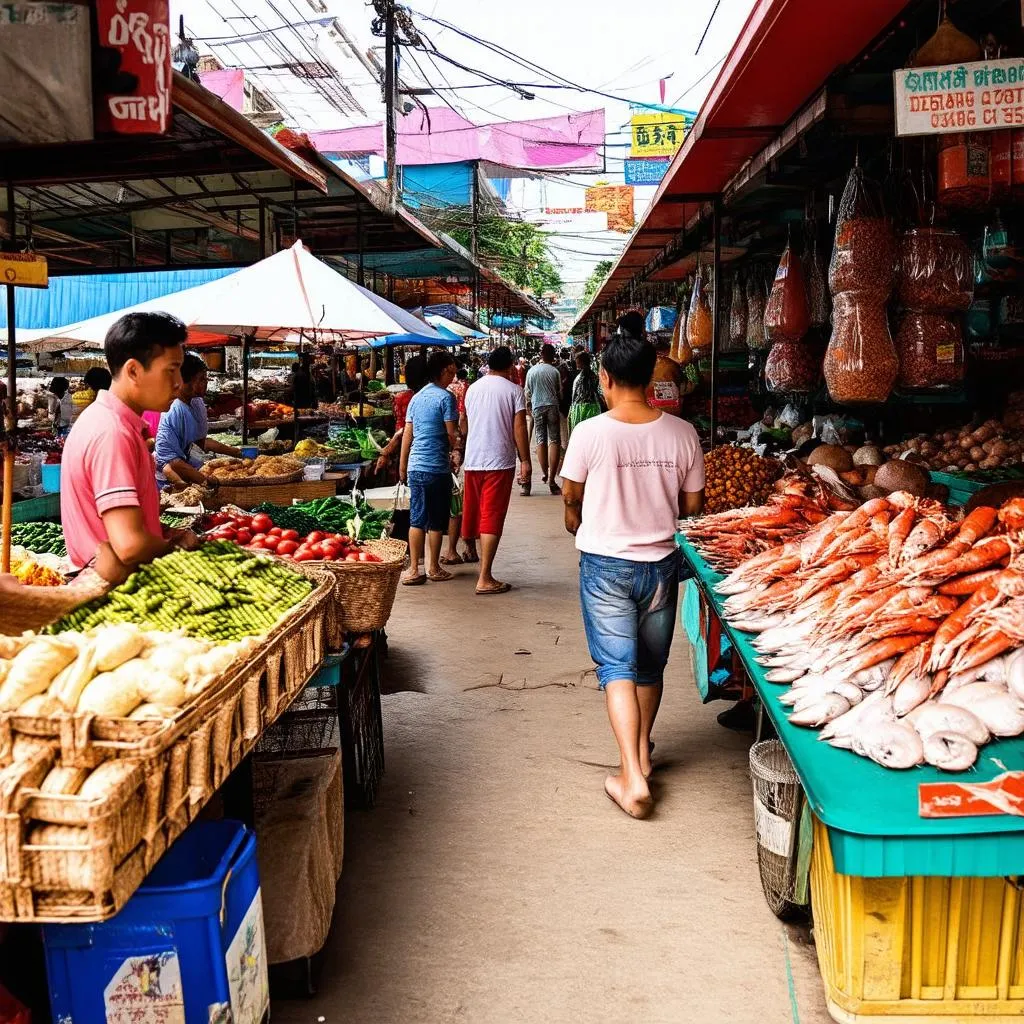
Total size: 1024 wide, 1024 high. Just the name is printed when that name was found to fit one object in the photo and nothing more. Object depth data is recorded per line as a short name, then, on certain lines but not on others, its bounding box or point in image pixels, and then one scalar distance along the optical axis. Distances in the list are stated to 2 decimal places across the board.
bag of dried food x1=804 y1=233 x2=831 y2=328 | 5.81
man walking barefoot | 4.18
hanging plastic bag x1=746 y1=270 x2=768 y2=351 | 7.54
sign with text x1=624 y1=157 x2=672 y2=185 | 19.75
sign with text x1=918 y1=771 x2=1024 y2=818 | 2.23
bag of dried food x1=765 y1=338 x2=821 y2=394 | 6.05
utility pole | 14.99
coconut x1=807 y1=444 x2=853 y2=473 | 6.30
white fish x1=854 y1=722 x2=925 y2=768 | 2.42
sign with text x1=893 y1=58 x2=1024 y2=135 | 3.13
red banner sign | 3.41
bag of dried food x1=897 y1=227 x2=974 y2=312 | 4.33
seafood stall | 2.24
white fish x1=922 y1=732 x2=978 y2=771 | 2.38
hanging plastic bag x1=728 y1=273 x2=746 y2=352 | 8.02
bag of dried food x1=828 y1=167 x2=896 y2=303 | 4.41
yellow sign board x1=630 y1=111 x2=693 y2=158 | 19.42
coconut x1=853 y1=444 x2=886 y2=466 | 6.74
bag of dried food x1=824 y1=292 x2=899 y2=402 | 4.41
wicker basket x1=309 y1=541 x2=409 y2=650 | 4.03
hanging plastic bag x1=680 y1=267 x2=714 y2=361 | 8.56
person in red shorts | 8.00
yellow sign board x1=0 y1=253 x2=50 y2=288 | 4.33
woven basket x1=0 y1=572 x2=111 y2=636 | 3.05
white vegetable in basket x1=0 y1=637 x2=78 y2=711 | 2.26
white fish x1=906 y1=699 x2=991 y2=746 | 2.47
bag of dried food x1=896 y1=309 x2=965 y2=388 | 4.41
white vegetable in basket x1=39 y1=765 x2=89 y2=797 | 1.97
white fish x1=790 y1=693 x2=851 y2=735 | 2.71
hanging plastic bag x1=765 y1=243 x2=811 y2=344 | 5.69
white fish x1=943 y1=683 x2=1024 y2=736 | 2.51
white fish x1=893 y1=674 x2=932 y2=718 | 2.64
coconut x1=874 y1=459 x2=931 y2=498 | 5.51
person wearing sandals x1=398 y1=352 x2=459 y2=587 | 7.94
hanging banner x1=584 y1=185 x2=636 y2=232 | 22.59
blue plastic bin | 2.18
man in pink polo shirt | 3.24
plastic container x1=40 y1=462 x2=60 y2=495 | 9.45
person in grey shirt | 13.49
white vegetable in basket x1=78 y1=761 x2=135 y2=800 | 1.92
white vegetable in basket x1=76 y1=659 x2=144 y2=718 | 2.25
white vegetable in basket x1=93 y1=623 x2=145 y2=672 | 2.48
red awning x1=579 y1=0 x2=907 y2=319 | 3.32
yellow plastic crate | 2.44
